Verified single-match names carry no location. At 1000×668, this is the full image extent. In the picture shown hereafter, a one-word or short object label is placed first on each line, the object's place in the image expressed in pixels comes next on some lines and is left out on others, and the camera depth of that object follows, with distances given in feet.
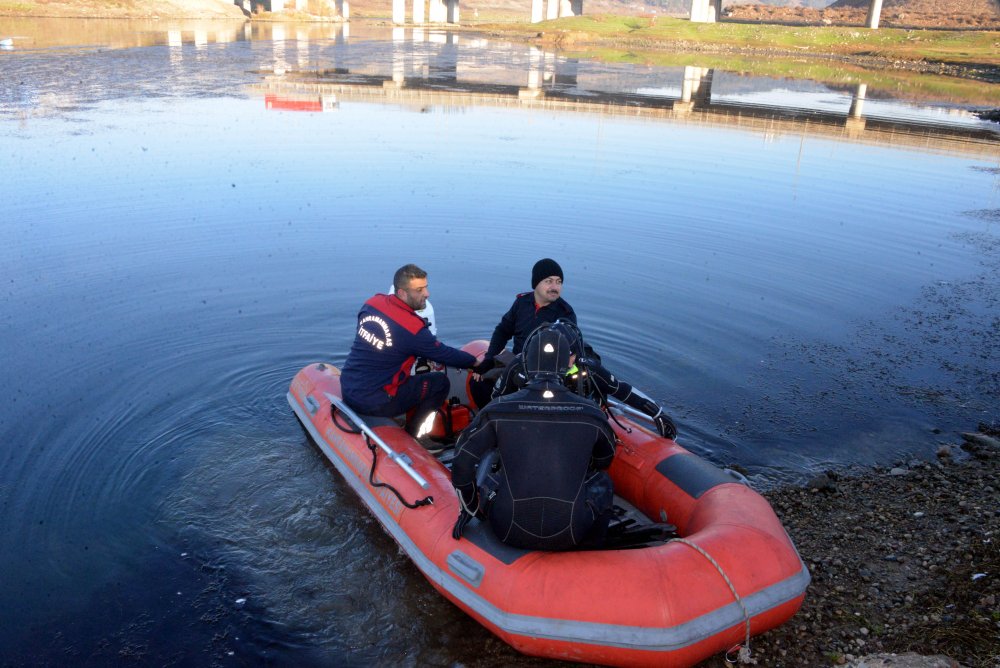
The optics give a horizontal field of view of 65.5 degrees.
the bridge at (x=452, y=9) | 226.38
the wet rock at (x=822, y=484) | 20.18
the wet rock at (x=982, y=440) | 22.15
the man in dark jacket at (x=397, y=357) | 19.27
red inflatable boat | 13.69
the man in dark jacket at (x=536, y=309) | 20.71
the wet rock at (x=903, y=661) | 13.34
